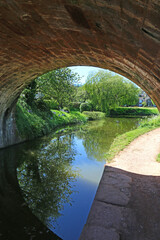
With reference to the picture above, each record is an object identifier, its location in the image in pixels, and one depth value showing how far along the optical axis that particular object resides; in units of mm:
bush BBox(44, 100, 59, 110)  24872
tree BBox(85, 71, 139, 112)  33812
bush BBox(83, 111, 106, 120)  28602
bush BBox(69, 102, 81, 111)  34084
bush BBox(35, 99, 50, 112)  14805
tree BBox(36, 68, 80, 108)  18816
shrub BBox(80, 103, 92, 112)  34050
